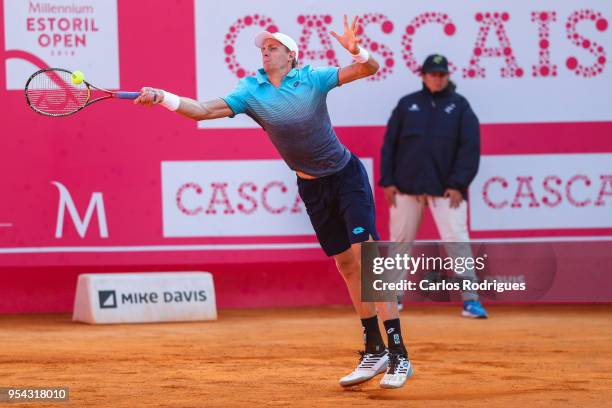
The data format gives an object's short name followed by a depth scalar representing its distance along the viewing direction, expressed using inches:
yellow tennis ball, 455.2
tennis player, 511.8
